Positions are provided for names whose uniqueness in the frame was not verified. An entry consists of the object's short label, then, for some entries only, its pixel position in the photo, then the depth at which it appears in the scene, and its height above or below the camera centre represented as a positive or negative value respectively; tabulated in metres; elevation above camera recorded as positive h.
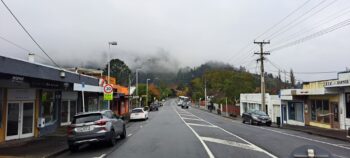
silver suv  16.66 -1.22
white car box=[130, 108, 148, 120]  43.88 -1.53
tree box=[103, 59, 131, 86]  114.31 +8.19
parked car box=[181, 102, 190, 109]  108.81 -1.73
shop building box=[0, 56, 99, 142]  18.25 +0.21
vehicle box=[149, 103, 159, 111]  84.75 -1.56
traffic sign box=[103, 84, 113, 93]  27.21 +0.79
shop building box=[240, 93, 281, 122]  47.12 -0.56
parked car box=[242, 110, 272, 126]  38.56 -1.79
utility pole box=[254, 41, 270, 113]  43.22 +3.85
